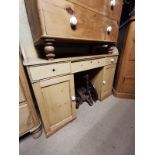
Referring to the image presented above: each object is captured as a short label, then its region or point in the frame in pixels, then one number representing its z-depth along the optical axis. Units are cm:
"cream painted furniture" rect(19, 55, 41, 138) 78
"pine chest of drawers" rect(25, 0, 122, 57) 64
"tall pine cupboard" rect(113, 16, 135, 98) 135
